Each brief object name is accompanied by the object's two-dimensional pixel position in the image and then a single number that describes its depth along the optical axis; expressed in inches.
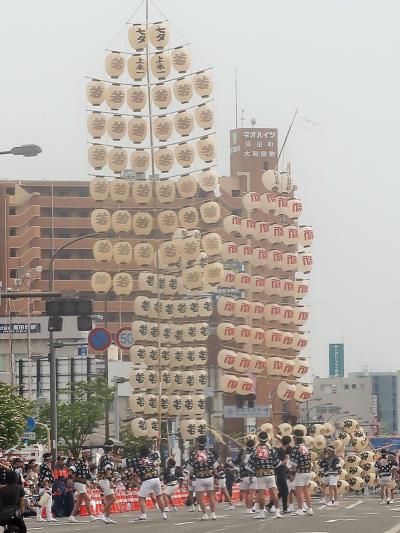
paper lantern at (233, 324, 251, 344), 3816.4
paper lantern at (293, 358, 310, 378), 3816.4
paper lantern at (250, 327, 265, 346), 3826.3
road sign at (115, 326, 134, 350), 3601.6
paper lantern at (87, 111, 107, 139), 3344.0
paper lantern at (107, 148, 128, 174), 3348.9
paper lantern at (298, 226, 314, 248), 4114.2
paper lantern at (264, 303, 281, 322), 3905.0
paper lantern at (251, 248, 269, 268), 4057.6
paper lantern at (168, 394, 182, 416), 3368.6
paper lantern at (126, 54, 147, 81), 3341.5
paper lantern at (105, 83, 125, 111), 3344.0
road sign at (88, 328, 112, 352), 2363.4
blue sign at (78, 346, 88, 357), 4336.1
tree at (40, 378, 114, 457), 3341.5
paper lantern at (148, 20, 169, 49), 3356.3
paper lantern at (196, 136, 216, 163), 3412.9
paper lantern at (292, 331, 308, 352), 3887.8
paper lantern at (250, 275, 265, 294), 4046.3
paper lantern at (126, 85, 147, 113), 3334.2
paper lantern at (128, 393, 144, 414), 3307.1
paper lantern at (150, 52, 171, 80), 3341.5
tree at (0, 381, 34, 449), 2257.6
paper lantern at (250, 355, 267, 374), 3786.9
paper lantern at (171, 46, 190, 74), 3363.7
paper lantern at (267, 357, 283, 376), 3799.2
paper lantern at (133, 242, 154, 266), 3393.2
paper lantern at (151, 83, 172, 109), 3344.0
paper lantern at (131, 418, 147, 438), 3277.6
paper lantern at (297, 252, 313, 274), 4099.4
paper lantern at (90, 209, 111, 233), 3435.0
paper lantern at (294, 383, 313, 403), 3784.5
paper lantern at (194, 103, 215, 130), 3408.0
